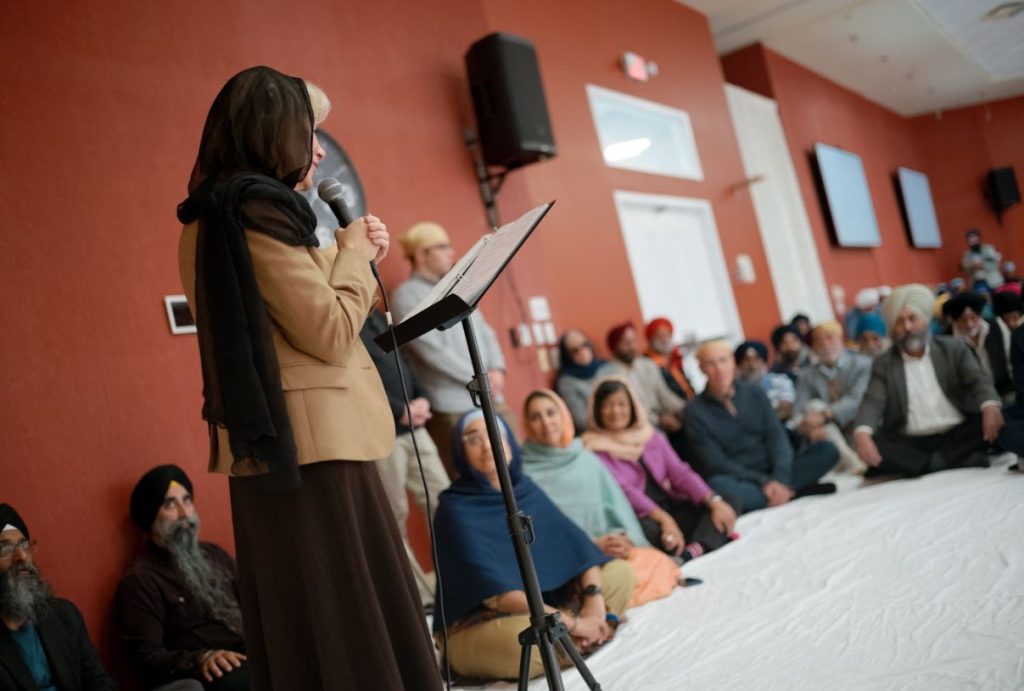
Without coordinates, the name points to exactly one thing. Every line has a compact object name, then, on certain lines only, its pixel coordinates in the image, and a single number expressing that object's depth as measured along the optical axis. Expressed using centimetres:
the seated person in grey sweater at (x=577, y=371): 475
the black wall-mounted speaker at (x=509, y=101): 447
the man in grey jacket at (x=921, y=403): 411
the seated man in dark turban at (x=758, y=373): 577
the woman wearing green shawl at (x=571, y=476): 346
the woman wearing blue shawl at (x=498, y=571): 257
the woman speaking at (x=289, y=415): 144
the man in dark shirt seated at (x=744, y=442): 438
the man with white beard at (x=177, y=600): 251
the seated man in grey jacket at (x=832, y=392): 502
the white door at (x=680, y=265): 617
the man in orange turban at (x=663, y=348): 567
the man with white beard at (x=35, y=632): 221
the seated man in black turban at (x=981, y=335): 436
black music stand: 157
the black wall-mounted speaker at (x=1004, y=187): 1166
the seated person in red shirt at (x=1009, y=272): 1191
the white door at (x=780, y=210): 802
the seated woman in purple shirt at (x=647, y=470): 374
